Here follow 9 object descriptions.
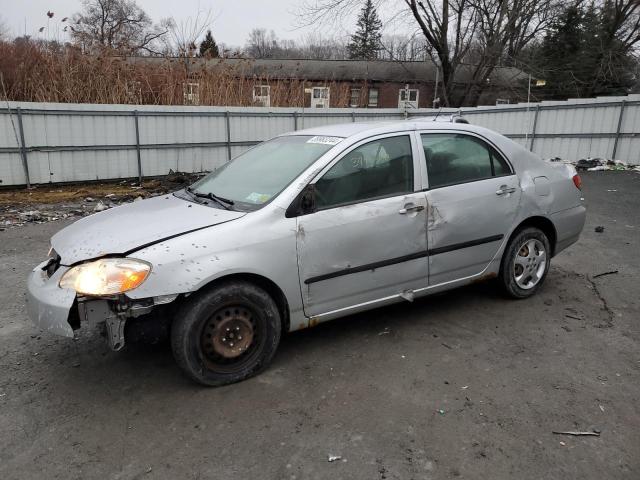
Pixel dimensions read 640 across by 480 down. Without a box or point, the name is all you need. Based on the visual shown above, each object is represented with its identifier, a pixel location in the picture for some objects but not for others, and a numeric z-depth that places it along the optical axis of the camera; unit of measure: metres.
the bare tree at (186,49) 13.85
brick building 13.70
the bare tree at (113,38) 12.70
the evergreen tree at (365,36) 55.82
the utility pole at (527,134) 15.00
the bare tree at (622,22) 26.31
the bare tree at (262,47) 51.86
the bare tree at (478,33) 22.86
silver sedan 2.83
